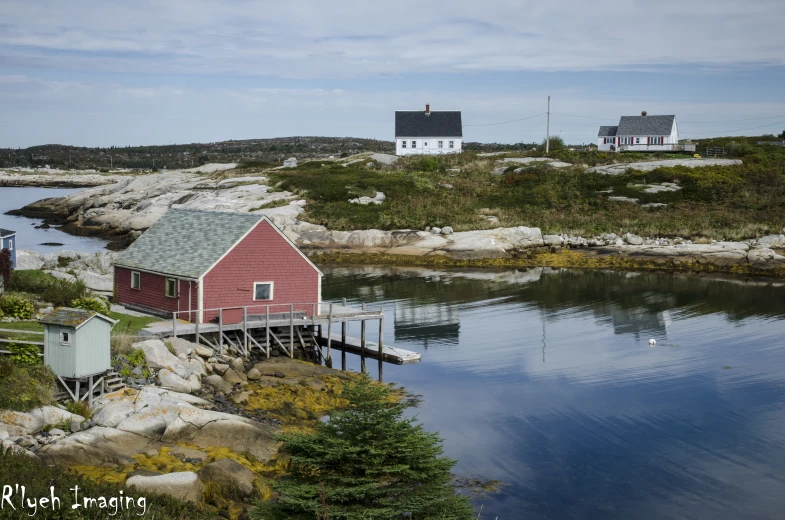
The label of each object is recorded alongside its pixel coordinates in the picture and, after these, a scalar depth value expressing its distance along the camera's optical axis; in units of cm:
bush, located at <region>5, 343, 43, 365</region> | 2436
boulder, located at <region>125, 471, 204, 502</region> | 1822
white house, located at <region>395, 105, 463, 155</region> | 11056
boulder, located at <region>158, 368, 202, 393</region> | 2652
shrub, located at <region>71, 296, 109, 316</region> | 3155
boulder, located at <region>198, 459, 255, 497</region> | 2008
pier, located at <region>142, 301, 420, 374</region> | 3219
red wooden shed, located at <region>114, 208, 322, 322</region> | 3362
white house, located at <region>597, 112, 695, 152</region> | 11231
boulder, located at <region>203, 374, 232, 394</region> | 2845
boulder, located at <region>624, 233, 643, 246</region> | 6856
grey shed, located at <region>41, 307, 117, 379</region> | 2358
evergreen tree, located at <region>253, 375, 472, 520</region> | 1533
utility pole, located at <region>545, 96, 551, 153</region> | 10602
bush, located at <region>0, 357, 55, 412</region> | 2183
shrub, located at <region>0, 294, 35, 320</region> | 2925
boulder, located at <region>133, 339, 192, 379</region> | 2738
